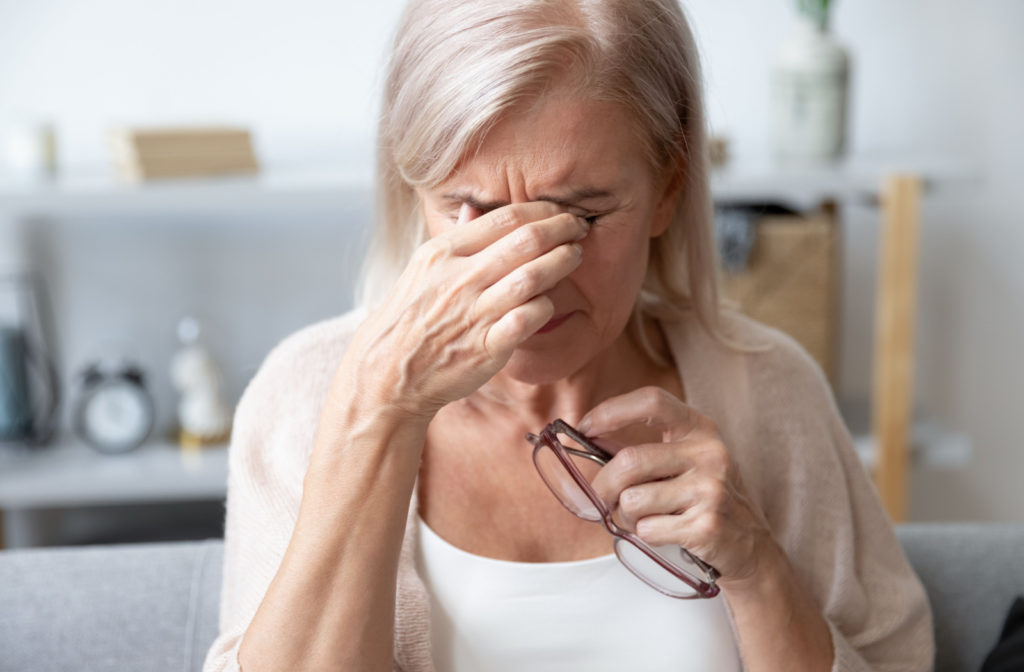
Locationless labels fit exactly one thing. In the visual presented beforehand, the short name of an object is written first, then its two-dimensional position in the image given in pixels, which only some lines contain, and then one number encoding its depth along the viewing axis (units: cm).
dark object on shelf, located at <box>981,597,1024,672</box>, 130
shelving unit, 218
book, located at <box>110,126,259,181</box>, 222
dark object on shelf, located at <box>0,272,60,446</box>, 238
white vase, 225
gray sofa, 139
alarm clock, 239
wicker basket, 225
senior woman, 100
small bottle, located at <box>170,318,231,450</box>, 242
